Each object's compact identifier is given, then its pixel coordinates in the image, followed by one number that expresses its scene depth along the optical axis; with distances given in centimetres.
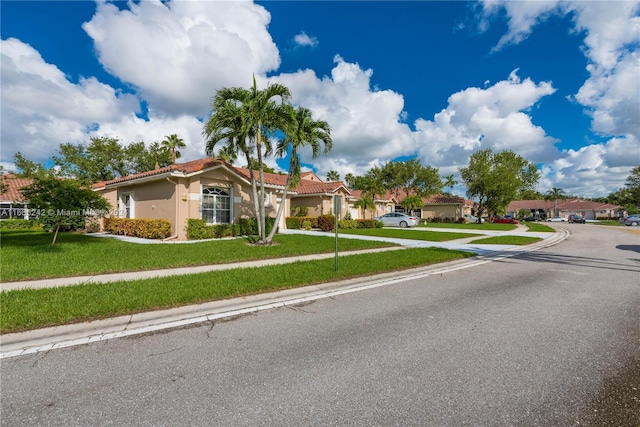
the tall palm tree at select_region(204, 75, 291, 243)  1134
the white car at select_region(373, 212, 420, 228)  2861
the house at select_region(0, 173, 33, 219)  2269
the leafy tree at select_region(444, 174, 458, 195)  6072
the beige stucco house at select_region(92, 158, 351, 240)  1473
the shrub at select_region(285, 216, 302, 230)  2373
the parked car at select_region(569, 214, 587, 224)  5277
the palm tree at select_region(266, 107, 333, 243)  1245
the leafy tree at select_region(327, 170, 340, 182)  6344
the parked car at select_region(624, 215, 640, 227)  4173
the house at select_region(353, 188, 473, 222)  4691
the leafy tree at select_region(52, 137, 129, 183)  3306
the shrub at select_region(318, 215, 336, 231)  2256
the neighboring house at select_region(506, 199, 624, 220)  7800
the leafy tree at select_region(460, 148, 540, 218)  4175
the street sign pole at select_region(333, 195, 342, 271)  772
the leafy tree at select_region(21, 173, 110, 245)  1073
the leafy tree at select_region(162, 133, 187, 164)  3625
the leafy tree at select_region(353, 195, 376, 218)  2944
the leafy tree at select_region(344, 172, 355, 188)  5925
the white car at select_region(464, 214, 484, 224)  4848
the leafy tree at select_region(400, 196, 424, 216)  3869
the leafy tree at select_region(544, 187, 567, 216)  10144
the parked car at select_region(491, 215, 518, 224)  4615
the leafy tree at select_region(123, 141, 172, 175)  3752
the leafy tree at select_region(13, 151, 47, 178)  2602
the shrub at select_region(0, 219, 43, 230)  2124
